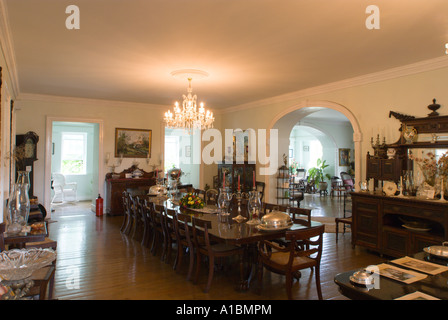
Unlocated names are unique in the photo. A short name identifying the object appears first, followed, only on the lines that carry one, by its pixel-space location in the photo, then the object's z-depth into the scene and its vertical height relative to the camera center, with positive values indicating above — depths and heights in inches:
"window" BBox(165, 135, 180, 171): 484.4 +20.0
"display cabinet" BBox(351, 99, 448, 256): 172.6 -17.6
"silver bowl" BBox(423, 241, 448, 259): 79.6 -22.5
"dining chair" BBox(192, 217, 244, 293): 138.9 -40.6
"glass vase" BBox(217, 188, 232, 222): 165.6 -20.7
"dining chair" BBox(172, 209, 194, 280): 152.2 -38.9
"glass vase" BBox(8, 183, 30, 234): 124.6 -18.1
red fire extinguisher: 328.5 -45.4
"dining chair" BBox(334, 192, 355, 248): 222.5 -40.6
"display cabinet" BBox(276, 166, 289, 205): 326.6 -19.7
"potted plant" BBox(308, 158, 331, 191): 533.3 -14.5
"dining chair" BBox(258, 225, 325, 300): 122.7 -41.3
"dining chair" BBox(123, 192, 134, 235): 242.2 -38.6
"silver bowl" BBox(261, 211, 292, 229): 140.9 -25.8
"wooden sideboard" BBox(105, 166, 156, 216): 323.3 -25.5
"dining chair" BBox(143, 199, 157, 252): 196.2 -37.5
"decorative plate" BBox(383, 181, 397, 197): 192.5 -13.8
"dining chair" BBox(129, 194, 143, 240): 224.4 -37.6
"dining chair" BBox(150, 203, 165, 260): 191.5 -40.8
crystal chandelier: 226.8 +35.9
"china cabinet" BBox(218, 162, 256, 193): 339.6 -10.8
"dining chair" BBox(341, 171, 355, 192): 465.7 -23.3
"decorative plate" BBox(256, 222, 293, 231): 138.6 -28.6
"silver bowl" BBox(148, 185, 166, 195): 250.0 -21.1
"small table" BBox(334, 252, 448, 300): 59.6 -24.8
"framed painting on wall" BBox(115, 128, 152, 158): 346.3 +24.9
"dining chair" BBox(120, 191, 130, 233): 252.2 -39.1
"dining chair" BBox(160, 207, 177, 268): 174.9 -40.5
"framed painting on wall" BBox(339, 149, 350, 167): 530.6 +15.9
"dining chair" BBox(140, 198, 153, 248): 207.5 -40.2
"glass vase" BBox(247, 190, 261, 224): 151.3 -20.4
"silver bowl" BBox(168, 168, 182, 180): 378.3 -10.8
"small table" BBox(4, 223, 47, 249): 121.9 -30.1
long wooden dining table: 128.2 -30.0
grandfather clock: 286.5 +13.6
